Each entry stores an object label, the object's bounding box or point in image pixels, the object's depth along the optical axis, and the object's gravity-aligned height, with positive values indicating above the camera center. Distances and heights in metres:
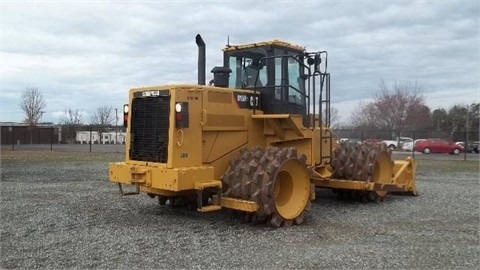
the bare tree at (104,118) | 82.75 +1.98
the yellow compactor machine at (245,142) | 7.98 -0.19
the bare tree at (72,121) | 84.38 +1.47
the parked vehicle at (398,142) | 40.29 -0.83
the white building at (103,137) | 62.88 -1.01
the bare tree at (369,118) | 63.73 +1.86
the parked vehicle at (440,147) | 41.69 -1.25
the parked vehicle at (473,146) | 42.31 -1.17
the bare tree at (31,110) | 67.50 +2.62
